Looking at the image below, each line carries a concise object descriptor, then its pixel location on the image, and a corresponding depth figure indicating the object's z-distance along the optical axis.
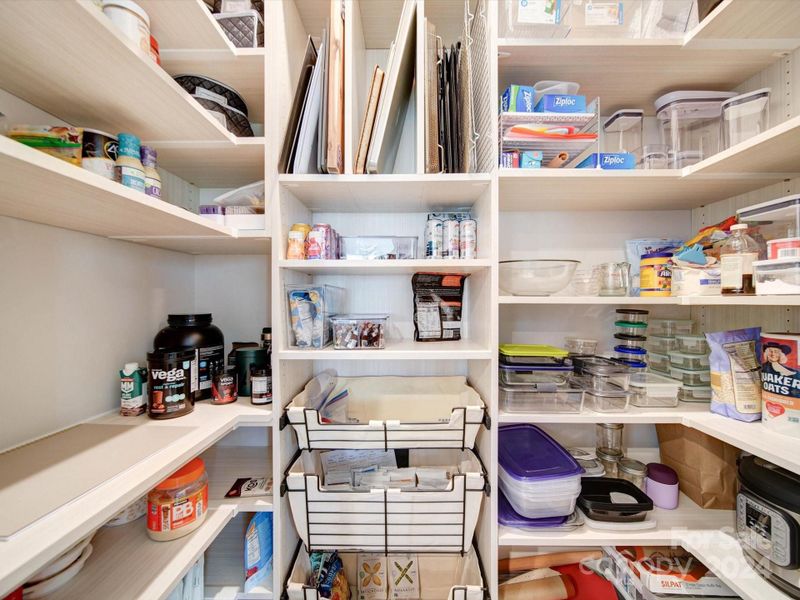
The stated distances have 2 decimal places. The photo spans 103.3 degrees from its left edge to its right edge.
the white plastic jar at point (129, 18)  0.66
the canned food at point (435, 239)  1.09
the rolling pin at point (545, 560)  1.27
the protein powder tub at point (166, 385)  0.89
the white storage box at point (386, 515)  0.96
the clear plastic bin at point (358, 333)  1.01
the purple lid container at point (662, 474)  1.11
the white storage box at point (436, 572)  1.04
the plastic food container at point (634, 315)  1.23
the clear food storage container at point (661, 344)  1.24
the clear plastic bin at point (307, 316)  1.01
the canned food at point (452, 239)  1.07
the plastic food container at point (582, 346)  1.29
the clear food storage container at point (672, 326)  1.27
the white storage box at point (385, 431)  0.95
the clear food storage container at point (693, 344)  1.15
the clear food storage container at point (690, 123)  1.05
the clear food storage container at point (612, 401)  1.02
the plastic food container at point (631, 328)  1.22
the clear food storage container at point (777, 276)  0.75
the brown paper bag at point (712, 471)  1.08
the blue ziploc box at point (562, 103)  1.01
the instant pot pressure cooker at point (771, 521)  0.78
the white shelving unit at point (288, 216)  0.65
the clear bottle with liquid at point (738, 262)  0.86
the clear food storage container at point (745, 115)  0.93
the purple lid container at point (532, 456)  1.01
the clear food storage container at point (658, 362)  1.22
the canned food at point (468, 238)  1.05
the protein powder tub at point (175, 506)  0.81
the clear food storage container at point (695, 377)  1.11
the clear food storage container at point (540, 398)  1.05
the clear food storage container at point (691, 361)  1.12
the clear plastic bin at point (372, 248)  1.07
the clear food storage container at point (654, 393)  1.06
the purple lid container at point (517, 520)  1.00
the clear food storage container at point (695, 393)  1.10
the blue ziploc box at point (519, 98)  1.01
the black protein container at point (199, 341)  1.02
